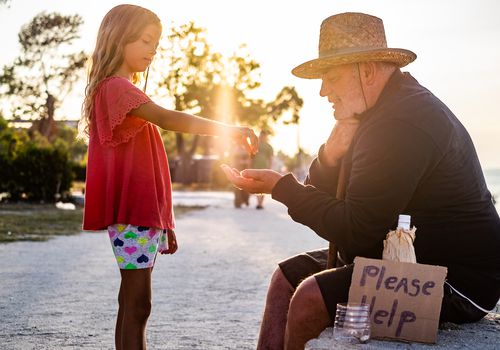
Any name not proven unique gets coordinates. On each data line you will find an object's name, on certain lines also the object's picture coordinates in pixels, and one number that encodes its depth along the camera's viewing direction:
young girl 3.52
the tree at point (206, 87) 44.53
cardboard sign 2.78
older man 2.87
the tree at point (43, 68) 44.09
